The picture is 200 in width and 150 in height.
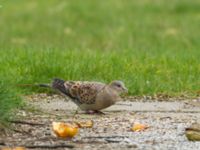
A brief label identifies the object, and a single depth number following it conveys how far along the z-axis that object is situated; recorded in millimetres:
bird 17875
